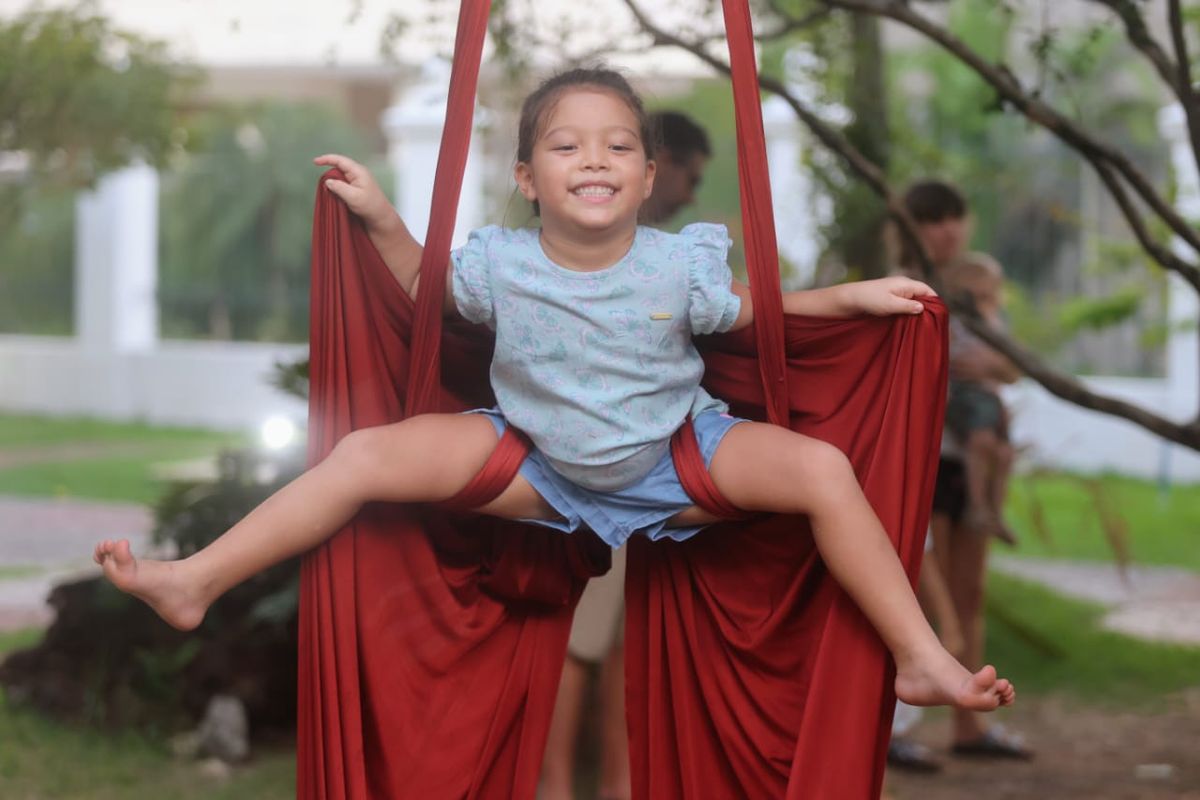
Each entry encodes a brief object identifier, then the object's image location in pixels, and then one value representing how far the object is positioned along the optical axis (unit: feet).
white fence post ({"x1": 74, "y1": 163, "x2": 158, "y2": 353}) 44.50
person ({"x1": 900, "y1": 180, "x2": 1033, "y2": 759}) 14.82
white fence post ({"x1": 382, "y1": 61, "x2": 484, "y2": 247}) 37.93
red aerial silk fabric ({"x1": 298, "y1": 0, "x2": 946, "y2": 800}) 8.70
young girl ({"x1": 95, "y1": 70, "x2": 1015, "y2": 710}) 8.50
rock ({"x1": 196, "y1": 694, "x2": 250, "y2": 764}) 14.34
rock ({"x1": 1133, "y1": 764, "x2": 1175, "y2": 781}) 14.40
